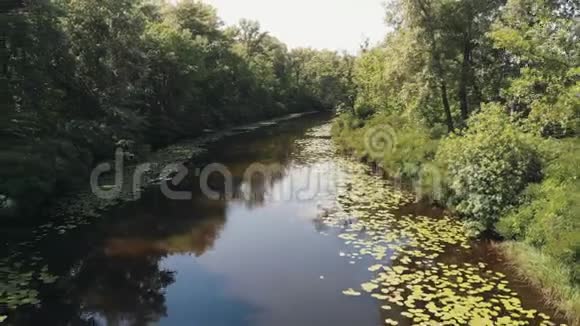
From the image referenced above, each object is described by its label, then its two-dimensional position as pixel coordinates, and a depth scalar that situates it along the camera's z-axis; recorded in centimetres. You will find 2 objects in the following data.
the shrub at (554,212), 890
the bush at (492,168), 1230
